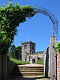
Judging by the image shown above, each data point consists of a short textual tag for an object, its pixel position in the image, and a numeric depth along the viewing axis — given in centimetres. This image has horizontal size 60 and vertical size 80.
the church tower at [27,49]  3891
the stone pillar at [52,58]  573
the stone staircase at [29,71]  798
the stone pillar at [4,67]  637
